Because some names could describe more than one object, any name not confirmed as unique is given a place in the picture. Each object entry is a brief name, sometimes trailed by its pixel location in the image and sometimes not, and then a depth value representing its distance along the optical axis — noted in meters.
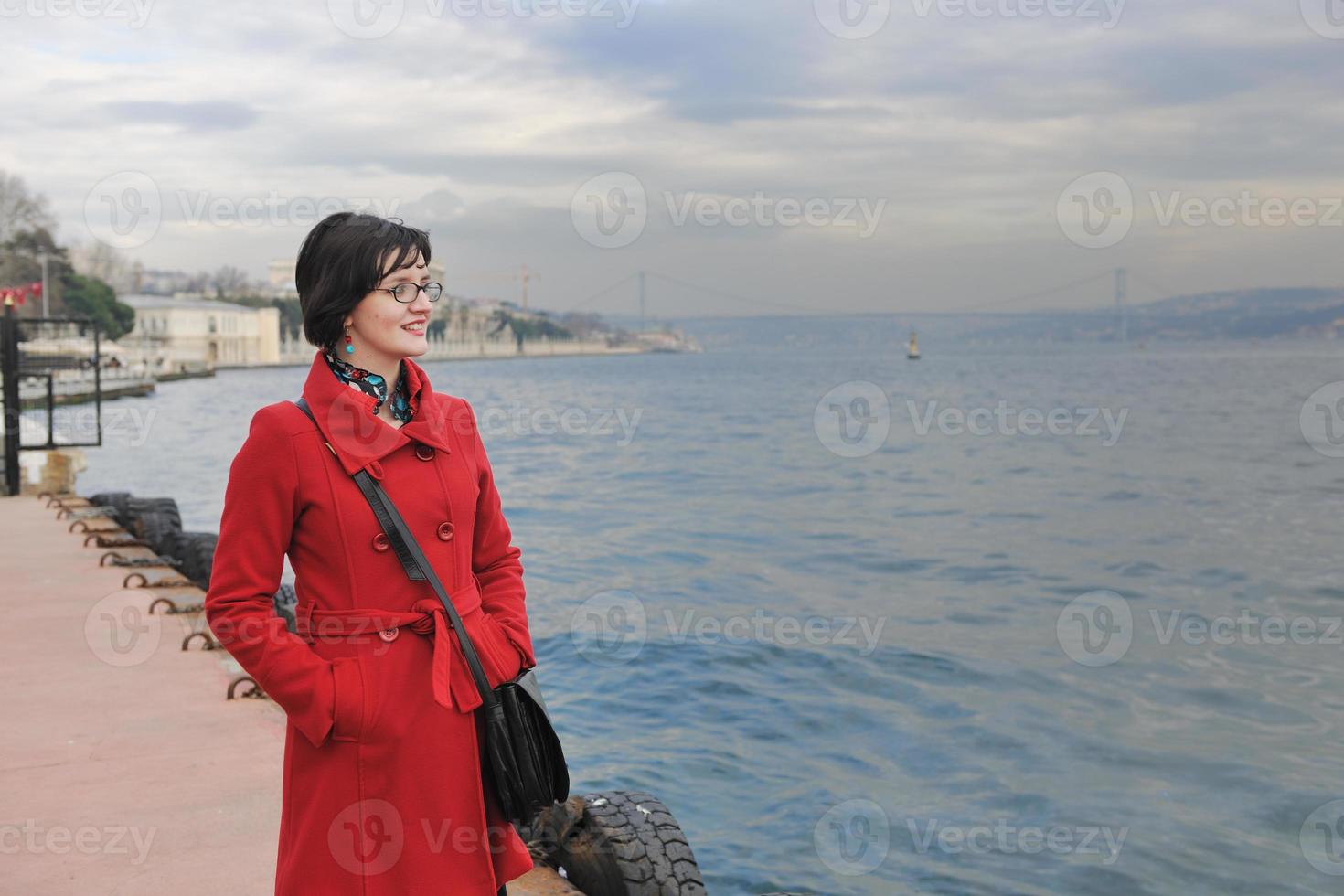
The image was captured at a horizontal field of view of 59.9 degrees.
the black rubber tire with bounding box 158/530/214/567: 10.20
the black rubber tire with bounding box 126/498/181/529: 12.16
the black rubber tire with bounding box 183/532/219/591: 9.44
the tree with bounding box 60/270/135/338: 79.88
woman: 2.21
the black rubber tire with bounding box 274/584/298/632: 8.02
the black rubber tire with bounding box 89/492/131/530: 12.70
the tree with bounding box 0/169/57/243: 78.75
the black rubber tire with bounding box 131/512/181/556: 10.89
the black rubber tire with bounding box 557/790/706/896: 3.80
